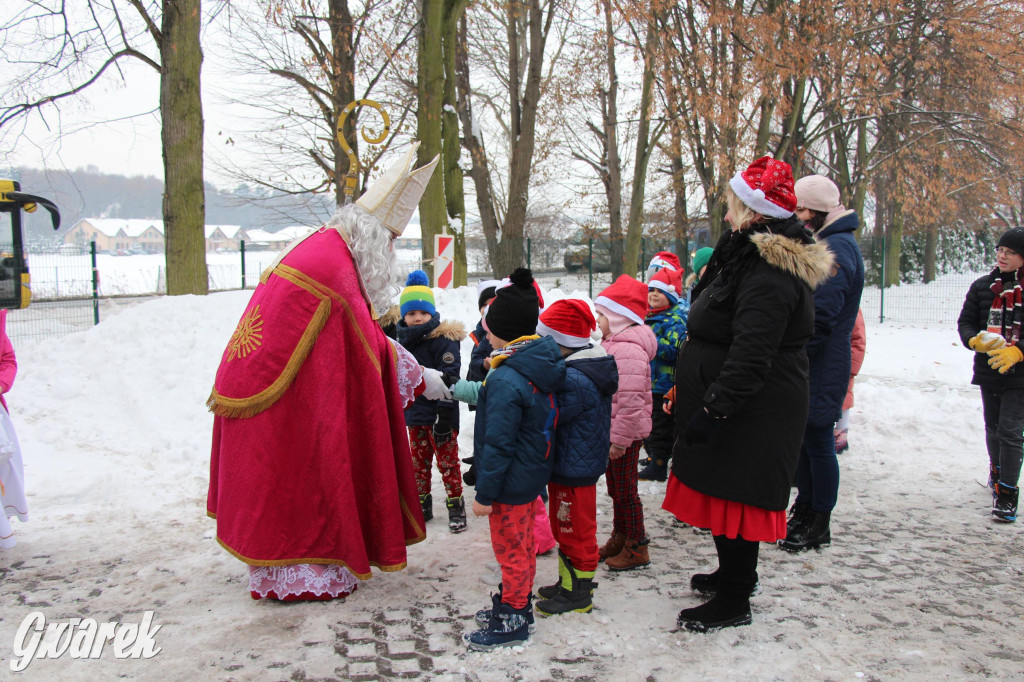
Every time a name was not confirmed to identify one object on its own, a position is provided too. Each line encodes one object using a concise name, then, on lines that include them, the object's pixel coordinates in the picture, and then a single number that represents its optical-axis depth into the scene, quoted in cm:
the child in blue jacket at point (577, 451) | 339
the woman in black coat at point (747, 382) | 298
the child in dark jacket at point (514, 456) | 311
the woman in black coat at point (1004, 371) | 472
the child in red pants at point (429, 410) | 473
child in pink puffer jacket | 396
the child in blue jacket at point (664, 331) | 541
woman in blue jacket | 408
